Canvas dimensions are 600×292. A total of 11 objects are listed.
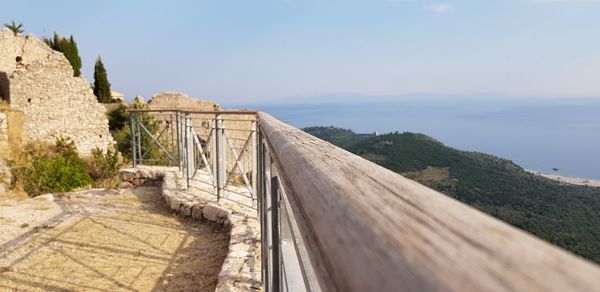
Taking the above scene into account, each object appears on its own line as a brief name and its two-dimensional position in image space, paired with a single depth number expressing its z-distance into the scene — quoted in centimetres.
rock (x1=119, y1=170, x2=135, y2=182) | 675
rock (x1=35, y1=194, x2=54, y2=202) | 562
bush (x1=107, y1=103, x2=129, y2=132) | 1725
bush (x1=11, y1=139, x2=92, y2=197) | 704
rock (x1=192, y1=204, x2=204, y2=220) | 484
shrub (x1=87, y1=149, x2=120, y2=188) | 854
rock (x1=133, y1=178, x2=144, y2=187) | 674
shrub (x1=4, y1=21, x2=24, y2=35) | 2412
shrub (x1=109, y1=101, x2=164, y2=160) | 892
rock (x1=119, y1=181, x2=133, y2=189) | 672
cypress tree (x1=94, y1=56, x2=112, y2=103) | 2069
